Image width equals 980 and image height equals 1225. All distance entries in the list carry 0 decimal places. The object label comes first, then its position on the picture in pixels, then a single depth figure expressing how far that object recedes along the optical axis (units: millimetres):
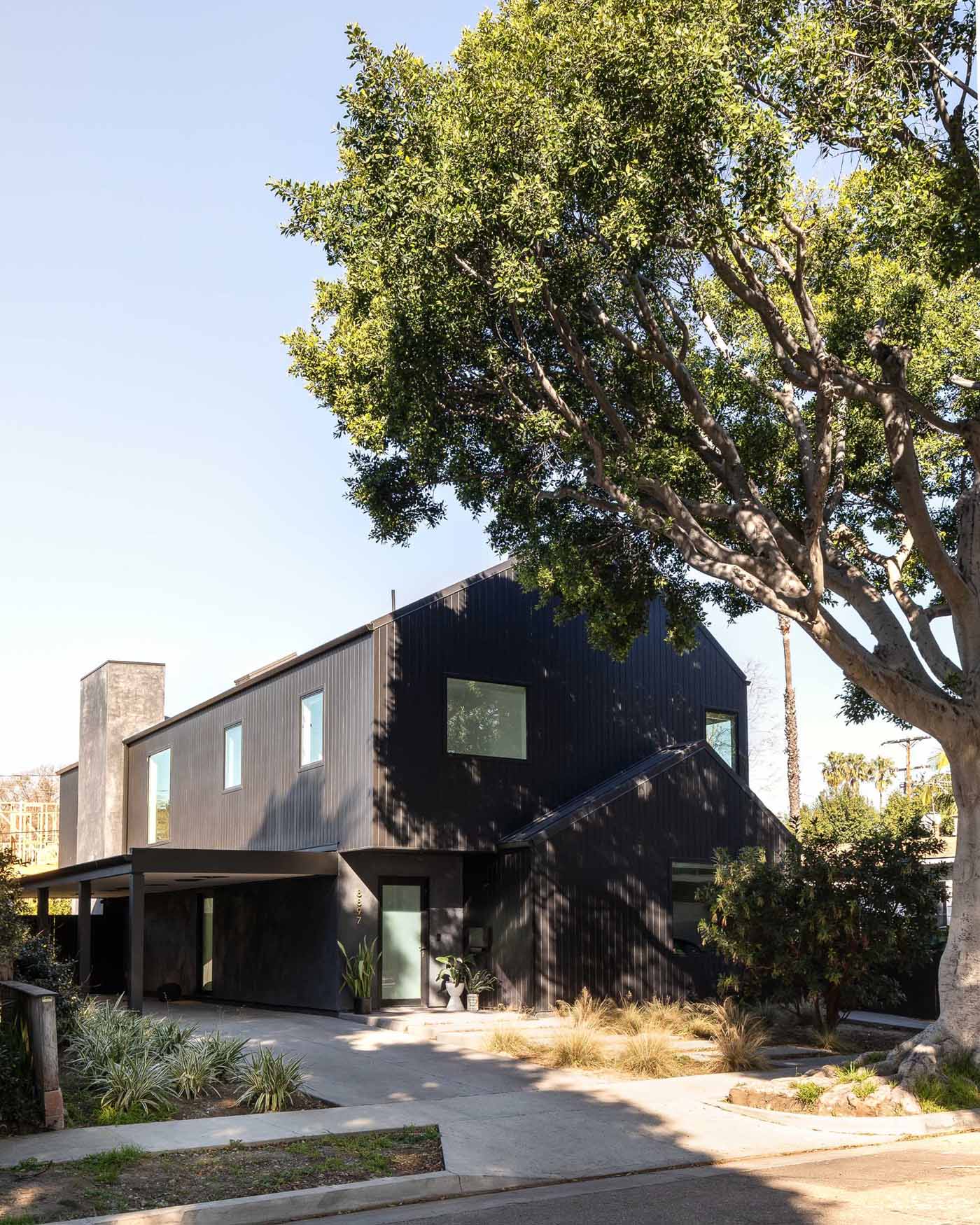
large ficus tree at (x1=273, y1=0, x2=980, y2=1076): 11492
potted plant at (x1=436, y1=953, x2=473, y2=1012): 20422
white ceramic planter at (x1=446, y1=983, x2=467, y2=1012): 20391
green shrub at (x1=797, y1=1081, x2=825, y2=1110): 12602
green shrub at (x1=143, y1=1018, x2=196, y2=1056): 13867
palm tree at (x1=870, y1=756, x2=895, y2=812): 47969
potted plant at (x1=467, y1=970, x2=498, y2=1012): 20500
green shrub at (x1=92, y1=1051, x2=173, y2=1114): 11977
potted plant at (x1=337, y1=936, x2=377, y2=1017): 19969
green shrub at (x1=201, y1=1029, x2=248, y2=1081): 13555
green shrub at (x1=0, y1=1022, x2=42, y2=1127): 10852
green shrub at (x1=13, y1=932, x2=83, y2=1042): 15000
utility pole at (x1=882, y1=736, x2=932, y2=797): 50625
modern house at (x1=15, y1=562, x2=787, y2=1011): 20609
